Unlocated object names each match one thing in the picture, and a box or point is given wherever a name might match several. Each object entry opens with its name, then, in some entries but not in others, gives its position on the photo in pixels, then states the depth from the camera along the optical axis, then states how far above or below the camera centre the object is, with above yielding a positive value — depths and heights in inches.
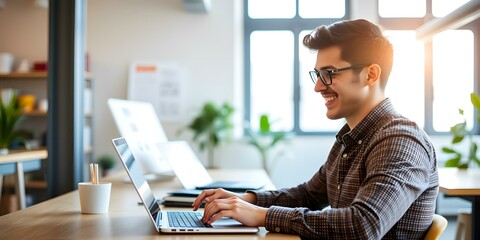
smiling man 49.3 -4.9
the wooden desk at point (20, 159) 136.8 -10.7
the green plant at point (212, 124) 221.5 -3.7
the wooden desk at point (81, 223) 50.9 -10.7
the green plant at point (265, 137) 226.1 -9.4
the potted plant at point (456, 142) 148.5 -8.8
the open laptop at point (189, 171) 87.9 -9.3
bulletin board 239.3 +11.4
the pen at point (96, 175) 65.4 -6.8
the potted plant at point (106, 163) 235.0 -19.5
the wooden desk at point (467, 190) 97.2 -13.0
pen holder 63.6 -9.0
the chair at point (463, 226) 115.8 -23.5
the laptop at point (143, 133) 99.6 -3.3
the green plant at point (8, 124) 145.8 -2.2
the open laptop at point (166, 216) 52.4 -10.3
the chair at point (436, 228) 55.4 -11.1
